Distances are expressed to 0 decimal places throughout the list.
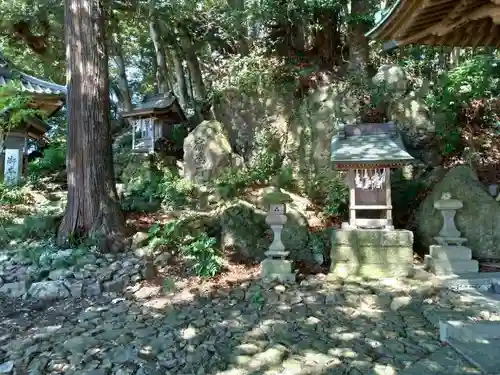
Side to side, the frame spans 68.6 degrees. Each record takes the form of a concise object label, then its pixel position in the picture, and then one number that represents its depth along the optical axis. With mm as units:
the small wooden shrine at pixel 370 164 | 6152
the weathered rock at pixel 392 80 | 9758
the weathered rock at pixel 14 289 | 5146
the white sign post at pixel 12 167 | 8227
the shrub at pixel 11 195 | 7626
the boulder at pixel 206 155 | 9828
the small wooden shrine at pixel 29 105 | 8188
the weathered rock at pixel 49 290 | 5020
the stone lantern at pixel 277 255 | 5809
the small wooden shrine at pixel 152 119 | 11086
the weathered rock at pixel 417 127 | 9242
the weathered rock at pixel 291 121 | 9742
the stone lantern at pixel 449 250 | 5898
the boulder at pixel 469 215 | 6434
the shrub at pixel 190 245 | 5836
